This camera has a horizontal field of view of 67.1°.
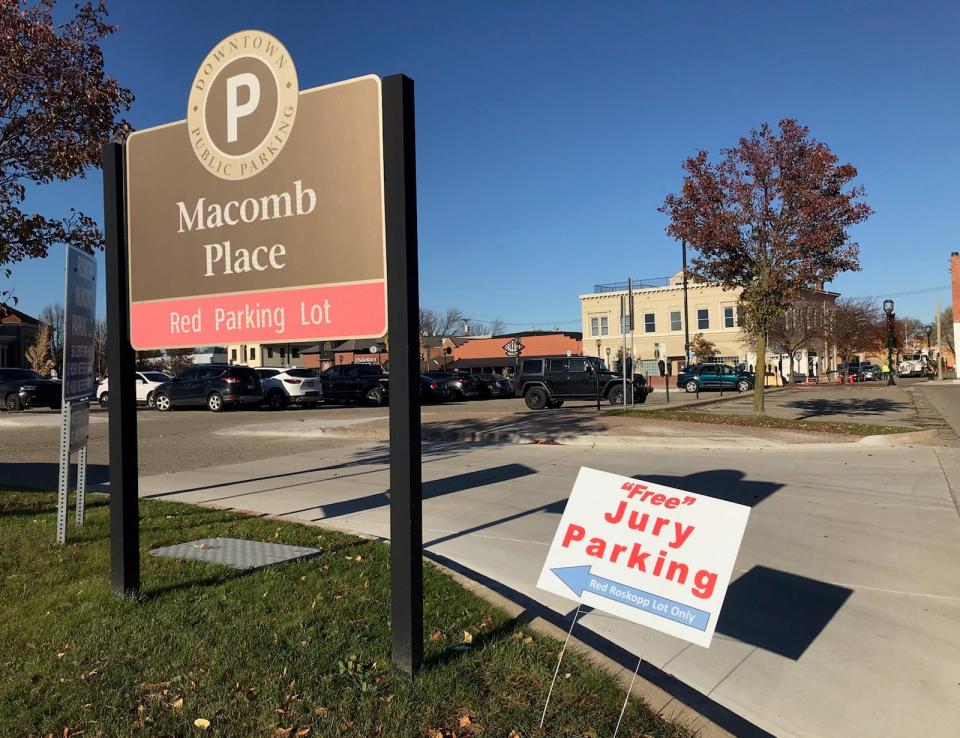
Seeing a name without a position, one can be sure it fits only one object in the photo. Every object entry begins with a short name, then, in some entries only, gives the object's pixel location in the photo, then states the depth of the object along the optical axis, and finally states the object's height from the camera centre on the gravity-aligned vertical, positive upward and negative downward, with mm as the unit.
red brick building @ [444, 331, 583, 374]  65812 +2094
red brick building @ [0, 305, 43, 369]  59500 +3736
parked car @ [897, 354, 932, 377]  71819 -677
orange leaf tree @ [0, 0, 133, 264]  7230 +2802
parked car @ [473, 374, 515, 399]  34219 -655
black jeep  23812 -389
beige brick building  56944 +3750
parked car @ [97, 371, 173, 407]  26016 -163
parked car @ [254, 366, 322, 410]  26078 -420
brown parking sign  3740 +960
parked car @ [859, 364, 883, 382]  60000 -835
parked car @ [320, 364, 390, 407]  27922 -402
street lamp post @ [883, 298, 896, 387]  39272 +2119
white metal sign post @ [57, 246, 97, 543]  5789 +151
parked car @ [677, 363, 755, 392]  37750 -627
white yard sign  2965 -800
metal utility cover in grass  5320 -1344
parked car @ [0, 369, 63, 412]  24828 -300
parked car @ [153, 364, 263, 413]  24406 -322
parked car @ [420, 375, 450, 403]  30453 -732
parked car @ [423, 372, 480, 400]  31938 -482
